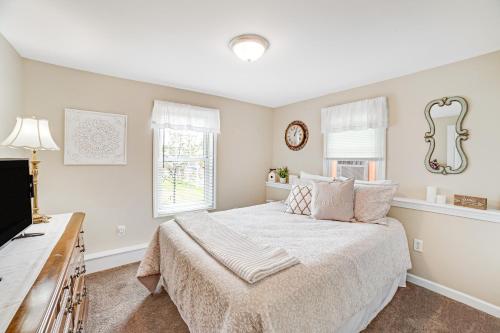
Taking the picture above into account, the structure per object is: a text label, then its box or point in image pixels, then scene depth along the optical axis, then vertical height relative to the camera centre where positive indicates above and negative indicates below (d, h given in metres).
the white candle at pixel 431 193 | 2.33 -0.28
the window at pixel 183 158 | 3.03 +0.08
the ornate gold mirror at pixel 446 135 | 2.20 +0.33
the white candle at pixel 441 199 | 2.26 -0.33
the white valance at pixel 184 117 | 2.97 +0.66
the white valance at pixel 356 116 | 2.75 +0.67
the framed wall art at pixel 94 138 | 2.46 +0.28
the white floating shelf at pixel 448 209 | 1.96 -0.41
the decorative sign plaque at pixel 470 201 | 2.02 -0.32
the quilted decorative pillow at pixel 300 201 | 2.71 -0.45
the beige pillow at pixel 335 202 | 2.42 -0.40
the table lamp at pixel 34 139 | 1.58 +0.16
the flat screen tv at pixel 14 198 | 1.11 -0.20
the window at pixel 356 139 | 2.80 +0.38
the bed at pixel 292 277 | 1.15 -0.72
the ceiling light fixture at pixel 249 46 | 1.82 +1.00
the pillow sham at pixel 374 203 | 2.38 -0.40
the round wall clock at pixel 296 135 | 3.71 +0.52
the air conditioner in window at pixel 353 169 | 2.99 -0.05
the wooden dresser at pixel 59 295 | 0.72 -0.50
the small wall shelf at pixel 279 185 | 3.78 -0.37
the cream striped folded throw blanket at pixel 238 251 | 1.29 -0.60
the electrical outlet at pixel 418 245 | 2.41 -0.85
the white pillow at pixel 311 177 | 3.11 -0.17
